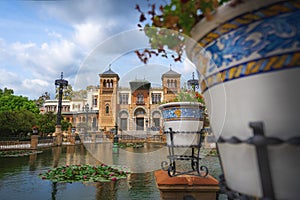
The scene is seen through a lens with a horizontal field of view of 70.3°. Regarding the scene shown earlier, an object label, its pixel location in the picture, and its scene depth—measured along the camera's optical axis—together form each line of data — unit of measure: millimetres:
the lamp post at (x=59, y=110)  16438
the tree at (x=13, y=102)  25312
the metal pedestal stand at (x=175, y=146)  2100
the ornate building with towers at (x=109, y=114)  28531
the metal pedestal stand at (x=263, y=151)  586
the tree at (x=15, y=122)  16594
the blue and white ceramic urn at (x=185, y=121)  2180
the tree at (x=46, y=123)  21391
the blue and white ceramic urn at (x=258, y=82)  588
